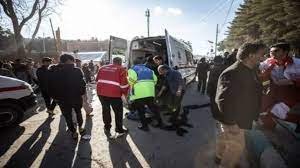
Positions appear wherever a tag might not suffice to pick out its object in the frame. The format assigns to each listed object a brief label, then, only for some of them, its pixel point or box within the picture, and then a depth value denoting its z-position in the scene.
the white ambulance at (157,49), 4.81
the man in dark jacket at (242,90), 1.79
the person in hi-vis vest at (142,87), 3.48
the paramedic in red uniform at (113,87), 3.18
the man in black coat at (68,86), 3.01
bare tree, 10.23
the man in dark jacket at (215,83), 2.20
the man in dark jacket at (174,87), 3.72
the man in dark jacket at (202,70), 6.85
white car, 3.73
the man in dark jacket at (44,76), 4.19
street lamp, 23.54
